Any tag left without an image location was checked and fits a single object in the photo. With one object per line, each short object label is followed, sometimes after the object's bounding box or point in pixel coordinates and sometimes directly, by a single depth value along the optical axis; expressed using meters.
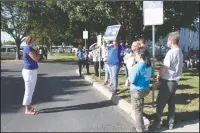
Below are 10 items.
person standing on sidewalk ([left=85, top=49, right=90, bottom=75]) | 15.90
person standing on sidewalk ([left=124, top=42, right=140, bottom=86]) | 8.54
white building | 54.29
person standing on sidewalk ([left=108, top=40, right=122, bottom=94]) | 9.58
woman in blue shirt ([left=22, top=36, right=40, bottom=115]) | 6.68
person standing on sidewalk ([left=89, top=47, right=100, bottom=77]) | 15.09
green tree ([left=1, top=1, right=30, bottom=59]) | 11.88
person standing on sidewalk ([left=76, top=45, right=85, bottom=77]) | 15.08
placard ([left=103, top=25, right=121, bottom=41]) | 11.20
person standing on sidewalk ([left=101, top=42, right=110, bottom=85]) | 12.30
